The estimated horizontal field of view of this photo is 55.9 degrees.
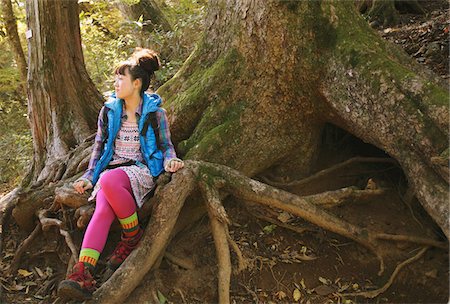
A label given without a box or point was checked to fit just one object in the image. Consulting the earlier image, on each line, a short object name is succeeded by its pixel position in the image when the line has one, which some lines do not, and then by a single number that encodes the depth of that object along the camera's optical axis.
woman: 3.38
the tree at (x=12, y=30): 9.79
